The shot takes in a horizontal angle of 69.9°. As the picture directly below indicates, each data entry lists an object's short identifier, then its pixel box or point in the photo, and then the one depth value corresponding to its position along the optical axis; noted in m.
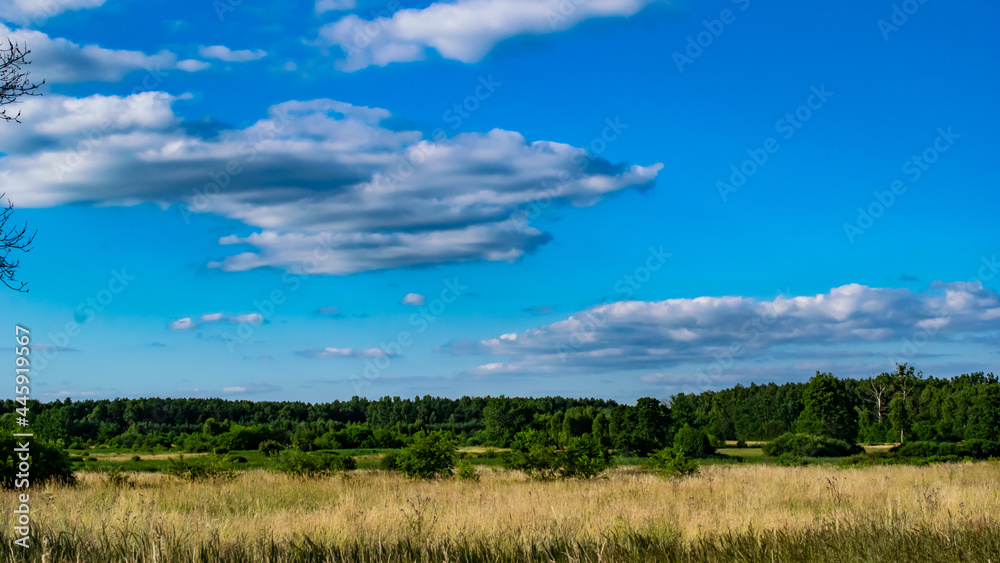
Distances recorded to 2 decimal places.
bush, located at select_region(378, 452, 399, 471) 37.99
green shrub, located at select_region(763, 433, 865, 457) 58.78
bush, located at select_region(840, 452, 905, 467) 45.76
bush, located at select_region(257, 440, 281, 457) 64.28
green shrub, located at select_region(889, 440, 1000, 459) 55.03
